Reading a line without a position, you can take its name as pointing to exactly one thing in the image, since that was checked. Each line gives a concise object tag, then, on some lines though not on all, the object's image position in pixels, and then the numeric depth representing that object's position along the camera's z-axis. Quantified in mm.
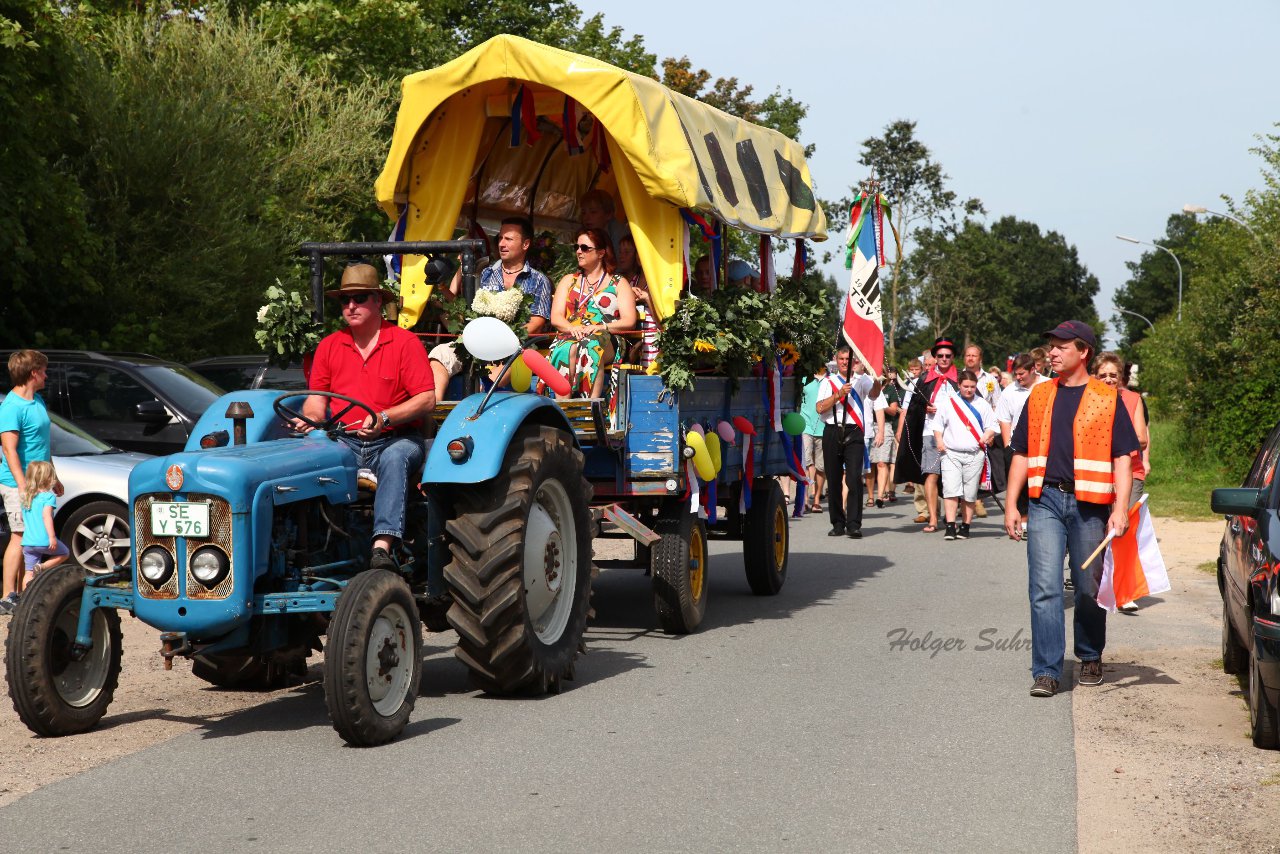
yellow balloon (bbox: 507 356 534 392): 9812
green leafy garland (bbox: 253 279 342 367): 9758
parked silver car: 12062
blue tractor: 6555
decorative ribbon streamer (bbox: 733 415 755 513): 11180
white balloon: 7867
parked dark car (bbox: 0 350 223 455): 14195
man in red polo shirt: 7723
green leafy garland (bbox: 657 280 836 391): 9836
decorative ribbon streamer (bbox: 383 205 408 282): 10797
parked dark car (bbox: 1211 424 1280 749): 6633
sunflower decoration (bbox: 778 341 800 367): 11602
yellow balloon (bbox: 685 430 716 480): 9945
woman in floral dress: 9977
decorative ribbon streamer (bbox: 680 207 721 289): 10566
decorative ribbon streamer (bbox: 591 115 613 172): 11198
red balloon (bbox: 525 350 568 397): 9227
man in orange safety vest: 8195
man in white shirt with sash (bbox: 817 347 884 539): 16703
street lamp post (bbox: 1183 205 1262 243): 35094
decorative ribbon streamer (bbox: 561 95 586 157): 10836
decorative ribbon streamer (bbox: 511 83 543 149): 10758
